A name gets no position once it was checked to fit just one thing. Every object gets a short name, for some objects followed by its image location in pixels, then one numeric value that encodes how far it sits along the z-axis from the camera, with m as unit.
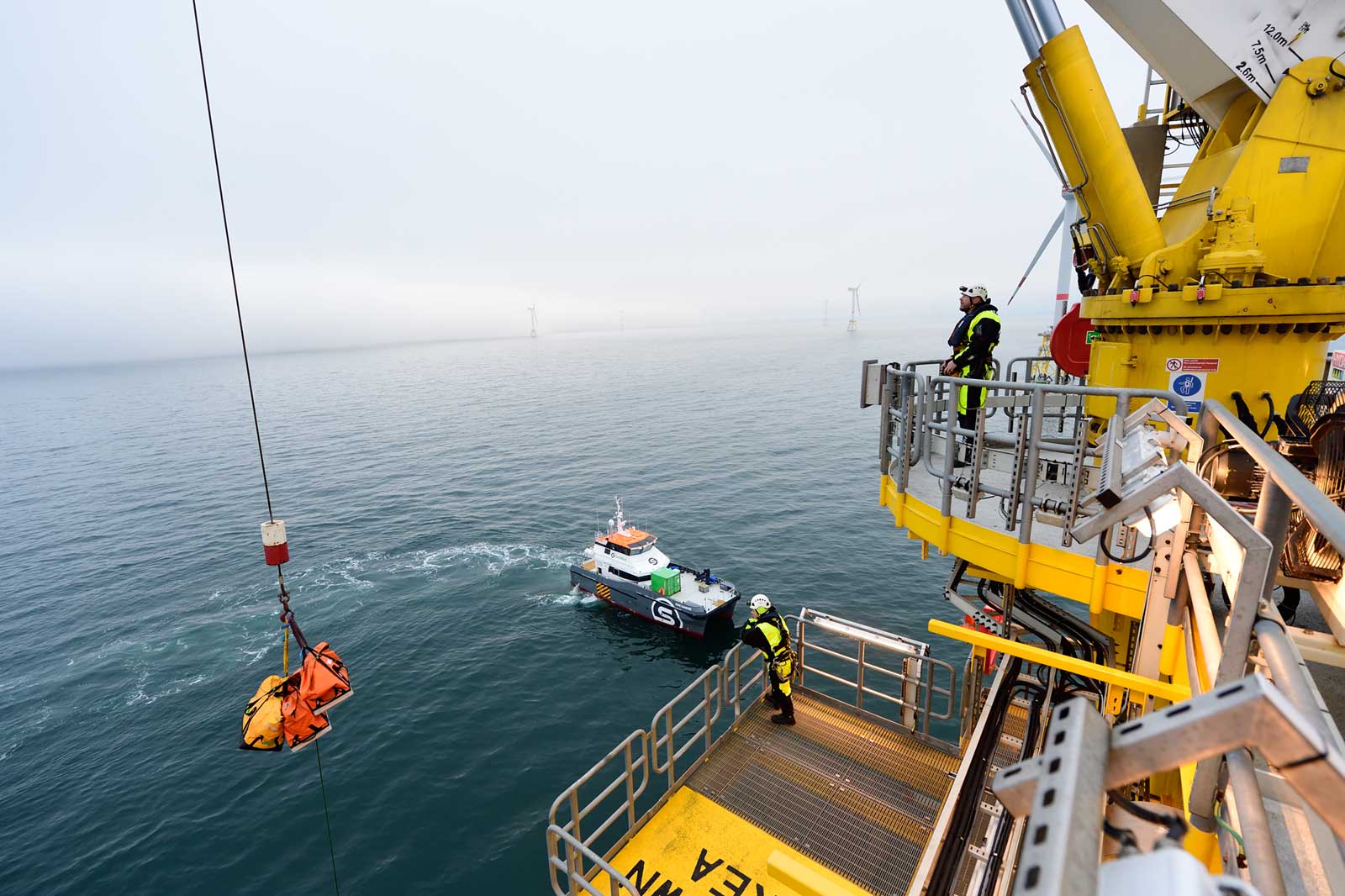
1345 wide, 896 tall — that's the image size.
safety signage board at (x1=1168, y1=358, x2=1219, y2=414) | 7.51
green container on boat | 23.42
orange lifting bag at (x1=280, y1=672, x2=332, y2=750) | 7.96
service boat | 22.59
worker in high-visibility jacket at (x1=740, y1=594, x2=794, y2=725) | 8.83
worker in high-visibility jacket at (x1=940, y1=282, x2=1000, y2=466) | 7.96
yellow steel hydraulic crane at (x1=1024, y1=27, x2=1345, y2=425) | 6.84
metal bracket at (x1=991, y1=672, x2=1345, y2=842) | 1.15
